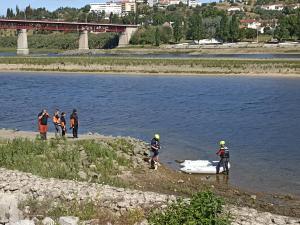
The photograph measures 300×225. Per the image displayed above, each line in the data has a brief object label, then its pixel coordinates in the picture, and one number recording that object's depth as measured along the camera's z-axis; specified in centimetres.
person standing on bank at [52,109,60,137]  3014
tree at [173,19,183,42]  18312
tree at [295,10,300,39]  16076
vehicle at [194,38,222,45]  17962
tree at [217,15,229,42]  17662
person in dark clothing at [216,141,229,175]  2491
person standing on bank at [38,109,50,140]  2841
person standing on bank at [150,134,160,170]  2553
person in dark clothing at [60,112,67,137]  2964
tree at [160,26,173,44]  19050
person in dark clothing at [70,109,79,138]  2891
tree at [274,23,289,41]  16662
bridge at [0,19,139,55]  16275
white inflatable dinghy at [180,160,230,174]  2545
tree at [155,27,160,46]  18215
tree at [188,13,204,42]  18000
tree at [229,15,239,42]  17202
